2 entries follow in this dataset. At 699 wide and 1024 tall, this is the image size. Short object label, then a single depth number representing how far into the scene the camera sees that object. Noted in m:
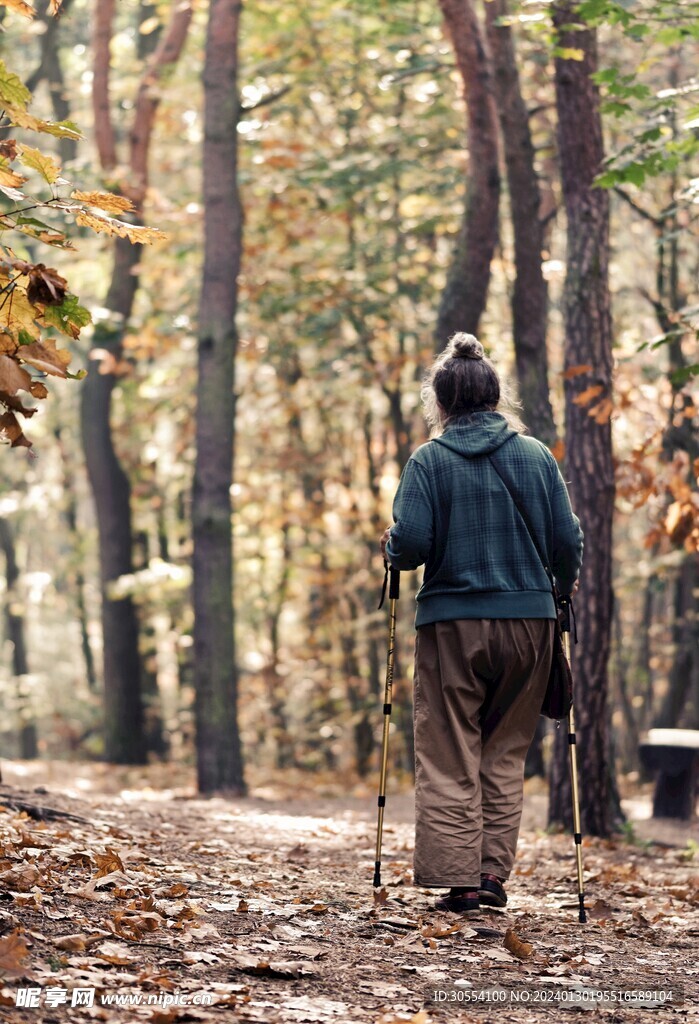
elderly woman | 10.42
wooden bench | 20.84
